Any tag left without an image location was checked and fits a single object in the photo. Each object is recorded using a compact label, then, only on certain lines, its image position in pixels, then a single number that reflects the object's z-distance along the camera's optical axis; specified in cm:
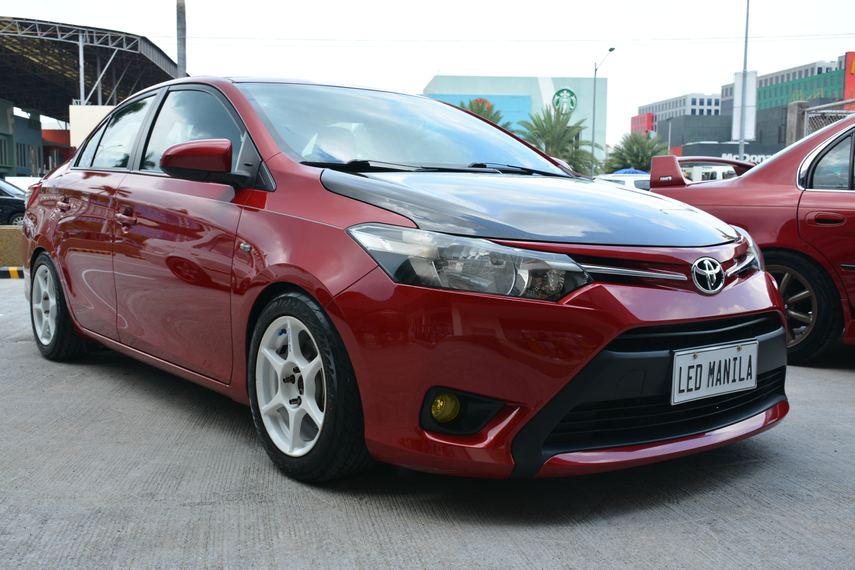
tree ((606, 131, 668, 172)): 5650
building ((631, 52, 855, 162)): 7525
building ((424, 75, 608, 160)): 6178
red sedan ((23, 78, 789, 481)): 210
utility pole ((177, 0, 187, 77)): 1714
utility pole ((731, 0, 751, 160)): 3935
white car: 1680
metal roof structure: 3033
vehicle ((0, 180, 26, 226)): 1780
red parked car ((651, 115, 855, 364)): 425
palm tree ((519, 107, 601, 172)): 4722
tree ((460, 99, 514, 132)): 5030
